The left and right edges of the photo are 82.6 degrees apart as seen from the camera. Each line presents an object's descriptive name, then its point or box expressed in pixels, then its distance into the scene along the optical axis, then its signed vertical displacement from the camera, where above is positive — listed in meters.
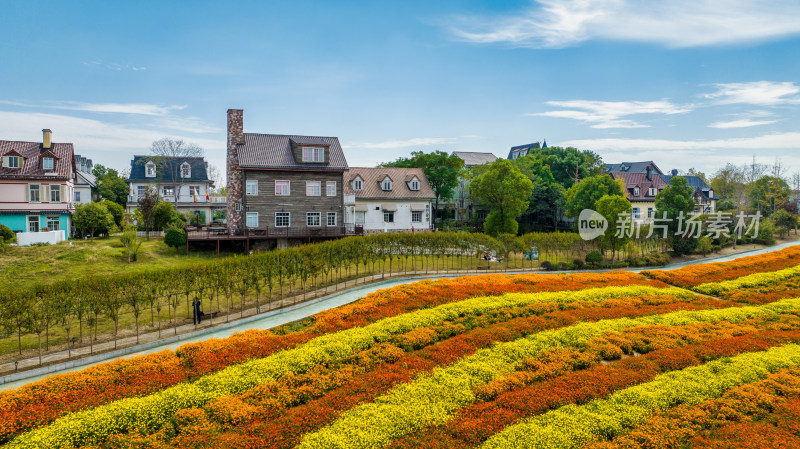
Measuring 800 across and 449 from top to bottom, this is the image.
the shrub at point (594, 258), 37.59 -3.87
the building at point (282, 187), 38.22 +2.42
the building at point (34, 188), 36.50 +2.47
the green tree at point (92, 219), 37.75 -0.12
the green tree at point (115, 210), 44.25 +0.70
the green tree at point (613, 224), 38.91 -1.13
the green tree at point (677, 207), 42.31 +0.28
